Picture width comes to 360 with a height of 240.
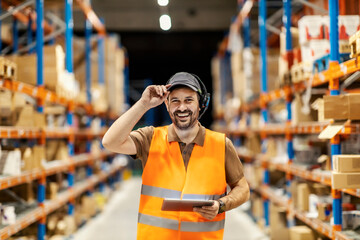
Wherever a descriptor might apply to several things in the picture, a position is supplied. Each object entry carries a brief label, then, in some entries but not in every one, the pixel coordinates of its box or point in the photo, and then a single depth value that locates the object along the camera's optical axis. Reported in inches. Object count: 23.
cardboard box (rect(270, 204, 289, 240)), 243.6
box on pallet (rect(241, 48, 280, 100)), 345.4
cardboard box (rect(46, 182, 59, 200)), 248.7
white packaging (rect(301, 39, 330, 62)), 198.2
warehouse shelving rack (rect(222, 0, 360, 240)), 155.6
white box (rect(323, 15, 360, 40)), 189.0
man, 106.6
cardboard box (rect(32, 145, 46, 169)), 222.5
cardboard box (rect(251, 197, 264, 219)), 323.1
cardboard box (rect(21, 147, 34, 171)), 209.6
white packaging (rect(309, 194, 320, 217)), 194.2
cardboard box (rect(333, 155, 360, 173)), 138.9
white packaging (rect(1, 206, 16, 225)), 177.0
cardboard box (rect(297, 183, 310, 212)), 207.5
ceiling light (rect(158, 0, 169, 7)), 192.5
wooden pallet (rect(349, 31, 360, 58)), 127.6
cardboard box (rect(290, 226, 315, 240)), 192.2
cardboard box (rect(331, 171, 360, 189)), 137.3
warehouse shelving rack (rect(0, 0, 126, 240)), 182.4
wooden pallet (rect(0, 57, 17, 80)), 166.4
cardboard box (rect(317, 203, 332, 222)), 179.0
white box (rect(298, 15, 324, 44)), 198.4
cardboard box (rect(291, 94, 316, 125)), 212.4
